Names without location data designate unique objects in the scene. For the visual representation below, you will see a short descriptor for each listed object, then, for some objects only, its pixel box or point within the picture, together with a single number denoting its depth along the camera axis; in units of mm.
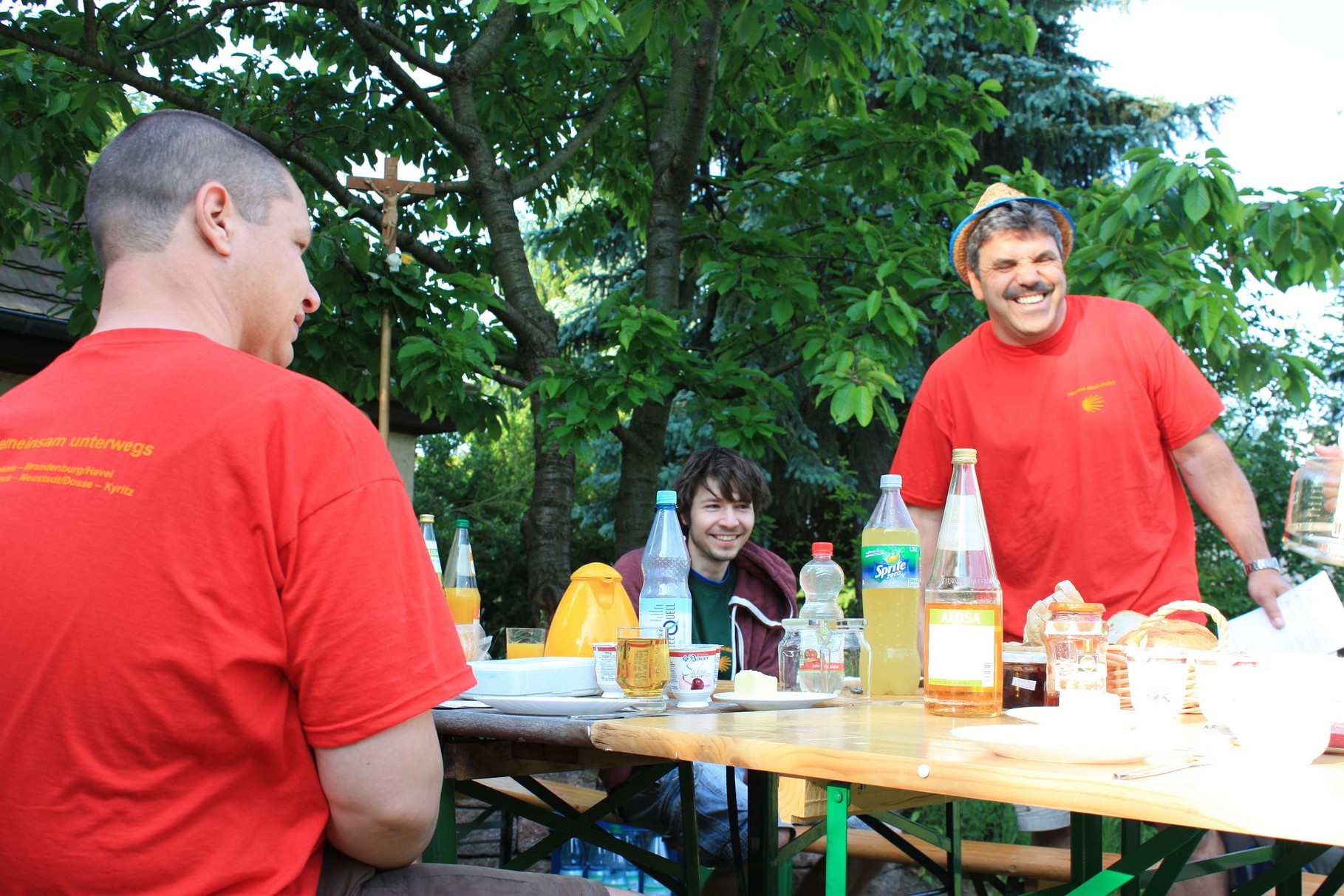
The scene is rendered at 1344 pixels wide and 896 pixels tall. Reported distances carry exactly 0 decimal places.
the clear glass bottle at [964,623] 1795
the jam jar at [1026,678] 1984
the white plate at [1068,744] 1284
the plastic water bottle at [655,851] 3920
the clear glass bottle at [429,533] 2896
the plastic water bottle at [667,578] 2438
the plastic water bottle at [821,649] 2389
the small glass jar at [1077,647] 1834
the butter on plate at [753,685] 2172
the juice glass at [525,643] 2760
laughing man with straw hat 2947
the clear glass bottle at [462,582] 2875
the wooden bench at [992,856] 3127
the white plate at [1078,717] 1425
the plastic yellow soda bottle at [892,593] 2357
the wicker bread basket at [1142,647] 1744
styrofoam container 2084
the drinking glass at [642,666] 2074
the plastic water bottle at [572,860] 4055
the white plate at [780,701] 2102
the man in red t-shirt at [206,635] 1221
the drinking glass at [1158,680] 1635
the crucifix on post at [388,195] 4363
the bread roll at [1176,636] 1786
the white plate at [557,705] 1927
